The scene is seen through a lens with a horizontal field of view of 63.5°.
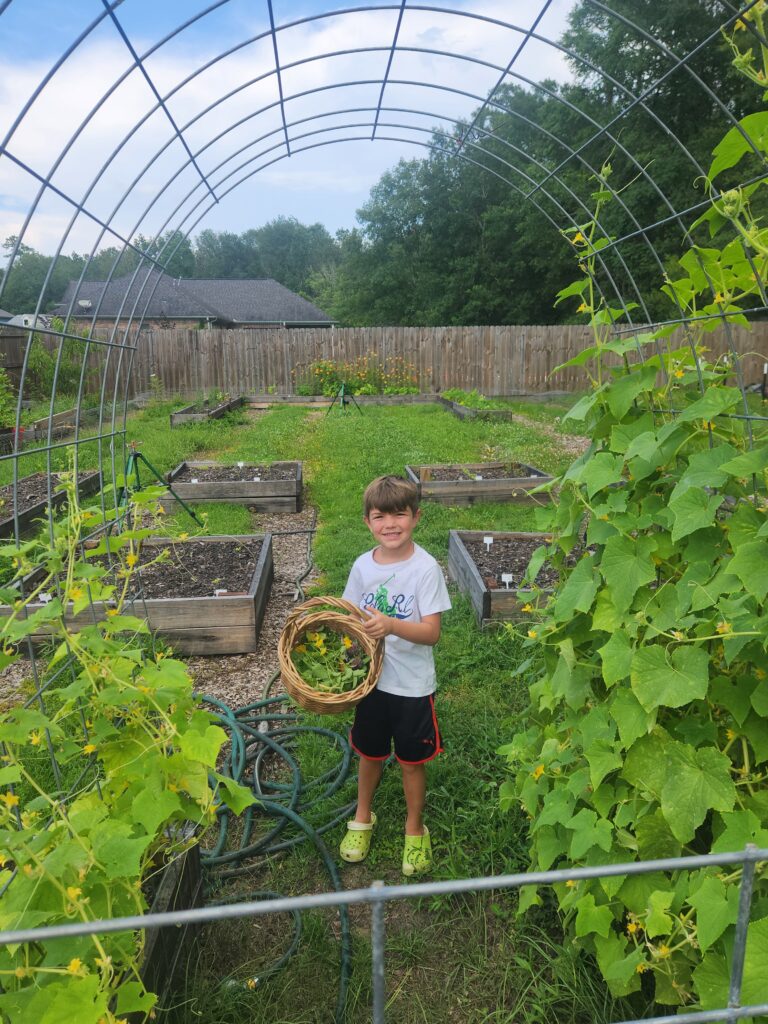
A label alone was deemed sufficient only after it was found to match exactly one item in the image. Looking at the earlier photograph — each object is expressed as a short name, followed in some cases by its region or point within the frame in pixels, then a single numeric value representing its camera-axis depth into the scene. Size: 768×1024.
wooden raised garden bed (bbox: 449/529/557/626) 3.76
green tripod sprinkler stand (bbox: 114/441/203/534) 4.16
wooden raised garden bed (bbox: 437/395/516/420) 11.57
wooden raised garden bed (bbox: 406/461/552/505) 6.38
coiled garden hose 2.11
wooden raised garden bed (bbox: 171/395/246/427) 11.74
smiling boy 2.15
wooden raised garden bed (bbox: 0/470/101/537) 5.71
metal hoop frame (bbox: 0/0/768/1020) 1.74
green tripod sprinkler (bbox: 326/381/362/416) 13.73
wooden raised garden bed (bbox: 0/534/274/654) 3.62
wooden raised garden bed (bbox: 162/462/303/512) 6.50
